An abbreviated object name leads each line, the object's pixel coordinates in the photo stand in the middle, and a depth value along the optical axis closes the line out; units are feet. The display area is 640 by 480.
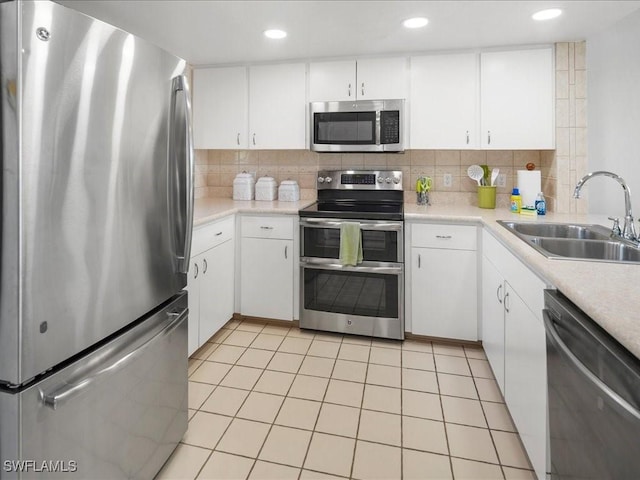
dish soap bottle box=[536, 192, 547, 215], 8.70
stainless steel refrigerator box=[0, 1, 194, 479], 3.01
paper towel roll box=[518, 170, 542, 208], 9.05
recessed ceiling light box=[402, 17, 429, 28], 7.55
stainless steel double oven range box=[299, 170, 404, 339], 9.04
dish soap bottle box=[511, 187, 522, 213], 9.04
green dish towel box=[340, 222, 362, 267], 9.06
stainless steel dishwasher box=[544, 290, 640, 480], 2.67
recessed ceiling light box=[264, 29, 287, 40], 8.25
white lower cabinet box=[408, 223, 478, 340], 8.70
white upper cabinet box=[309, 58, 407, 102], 9.66
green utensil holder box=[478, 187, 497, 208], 9.67
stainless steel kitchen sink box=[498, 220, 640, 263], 5.51
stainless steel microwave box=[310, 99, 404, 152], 9.59
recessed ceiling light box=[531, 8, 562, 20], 7.14
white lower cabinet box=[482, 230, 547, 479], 4.61
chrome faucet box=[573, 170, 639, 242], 5.62
